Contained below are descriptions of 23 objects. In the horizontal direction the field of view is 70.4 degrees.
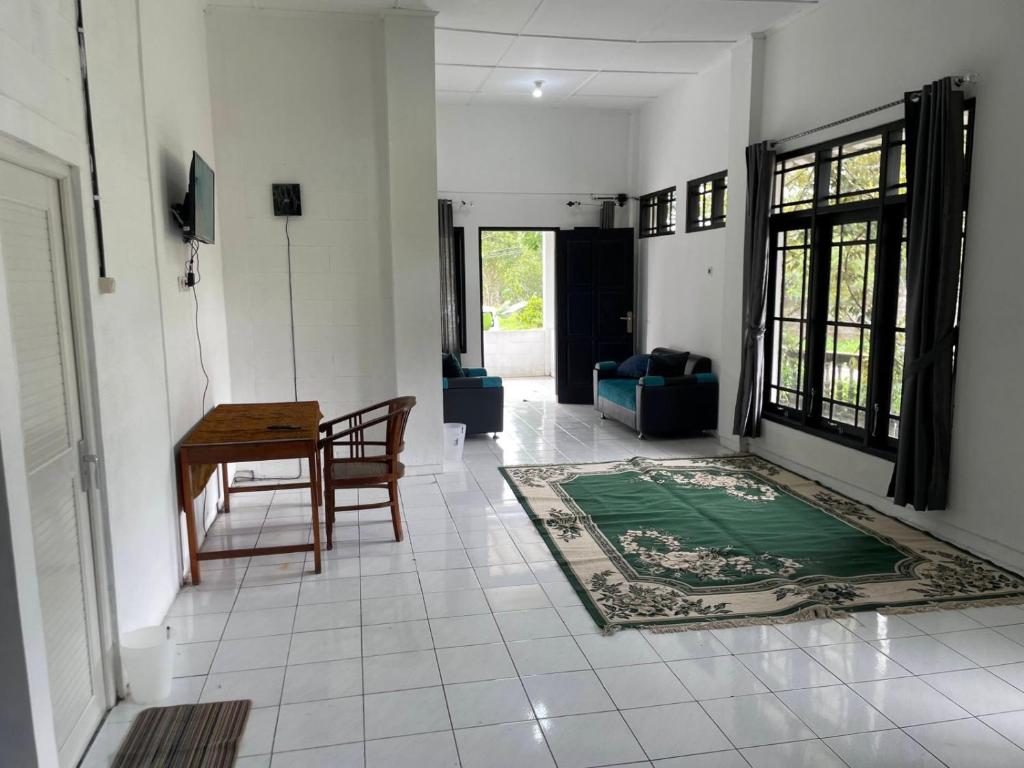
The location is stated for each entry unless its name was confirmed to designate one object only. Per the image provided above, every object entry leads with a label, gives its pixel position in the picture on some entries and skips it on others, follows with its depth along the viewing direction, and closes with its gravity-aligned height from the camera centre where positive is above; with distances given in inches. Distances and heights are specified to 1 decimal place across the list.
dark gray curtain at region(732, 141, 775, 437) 212.7 +0.7
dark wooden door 331.3 -7.1
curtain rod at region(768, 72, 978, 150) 145.3 +41.1
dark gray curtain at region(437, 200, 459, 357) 322.0 +6.1
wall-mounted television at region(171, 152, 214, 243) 144.5 +17.4
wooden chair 154.9 -38.6
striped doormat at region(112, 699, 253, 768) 89.2 -56.7
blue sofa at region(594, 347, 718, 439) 255.9 -41.0
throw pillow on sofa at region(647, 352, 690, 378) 275.4 -29.2
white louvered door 79.9 -17.6
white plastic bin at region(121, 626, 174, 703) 100.3 -51.9
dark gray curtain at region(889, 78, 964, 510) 145.9 -0.3
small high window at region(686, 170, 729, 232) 265.0 +32.5
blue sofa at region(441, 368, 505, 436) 258.1 -40.0
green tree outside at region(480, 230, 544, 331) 452.1 +6.4
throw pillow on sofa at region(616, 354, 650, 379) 287.1 -31.6
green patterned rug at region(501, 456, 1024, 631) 128.6 -54.9
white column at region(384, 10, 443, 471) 200.5 +20.9
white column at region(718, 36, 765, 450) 221.6 +25.6
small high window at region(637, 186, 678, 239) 306.8 +32.3
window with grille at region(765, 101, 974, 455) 173.3 -1.0
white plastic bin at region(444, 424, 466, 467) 228.1 -48.2
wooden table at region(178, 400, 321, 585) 138.6 -30.2
